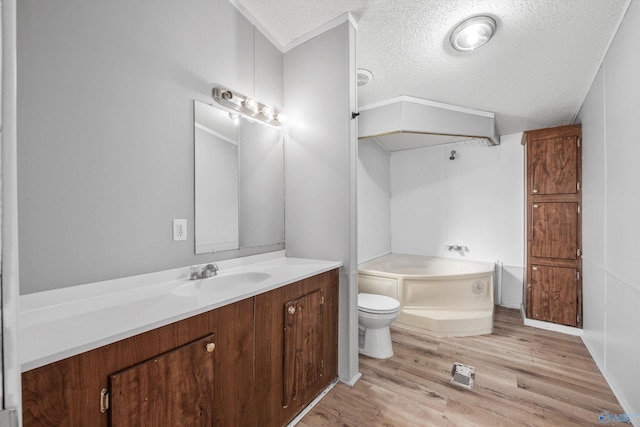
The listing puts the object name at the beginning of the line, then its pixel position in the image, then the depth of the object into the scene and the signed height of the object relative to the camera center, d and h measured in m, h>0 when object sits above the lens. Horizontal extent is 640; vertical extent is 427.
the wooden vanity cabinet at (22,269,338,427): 0.71 -0.57
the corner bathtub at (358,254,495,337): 2.63 -0.90
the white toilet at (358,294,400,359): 2.15 -0.96
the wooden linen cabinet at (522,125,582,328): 2.66 -0.13
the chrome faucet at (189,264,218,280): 1.41 -0.32
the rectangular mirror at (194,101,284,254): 1.54 +0.21
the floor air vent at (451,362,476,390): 1.87 -1.22
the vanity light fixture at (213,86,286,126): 1.61 +0.72
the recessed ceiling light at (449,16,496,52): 1.67 +1.22
